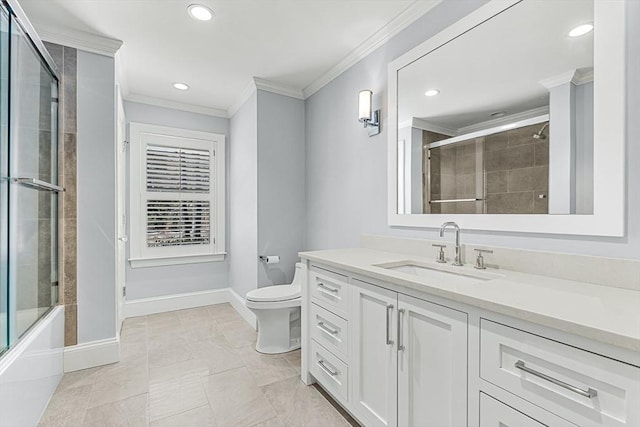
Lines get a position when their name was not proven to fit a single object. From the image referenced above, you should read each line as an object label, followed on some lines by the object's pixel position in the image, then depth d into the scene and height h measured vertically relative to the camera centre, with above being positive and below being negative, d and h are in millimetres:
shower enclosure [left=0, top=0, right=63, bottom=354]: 1549 +196
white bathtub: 1360 -850
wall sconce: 2238 +738
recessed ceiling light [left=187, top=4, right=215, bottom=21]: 1956 +1326
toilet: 2393 -874
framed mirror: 1174 +454
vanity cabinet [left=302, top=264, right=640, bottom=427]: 764 -511
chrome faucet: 1590 -134
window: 3424 +196
